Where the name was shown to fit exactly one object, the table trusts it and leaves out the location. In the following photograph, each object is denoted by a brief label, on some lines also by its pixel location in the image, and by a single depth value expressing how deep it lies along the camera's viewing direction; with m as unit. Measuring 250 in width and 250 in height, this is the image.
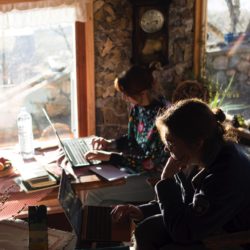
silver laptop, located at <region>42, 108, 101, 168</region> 2.48
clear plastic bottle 2.74
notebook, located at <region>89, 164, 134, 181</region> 2.30
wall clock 3.36
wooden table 2.13
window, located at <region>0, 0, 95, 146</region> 3.31
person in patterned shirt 2.54
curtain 3.08
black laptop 1.87
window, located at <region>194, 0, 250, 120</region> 3.46
